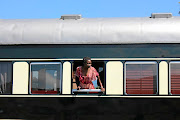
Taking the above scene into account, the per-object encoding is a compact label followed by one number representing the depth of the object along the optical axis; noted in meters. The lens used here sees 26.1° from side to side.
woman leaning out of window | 10.69
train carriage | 10.47
